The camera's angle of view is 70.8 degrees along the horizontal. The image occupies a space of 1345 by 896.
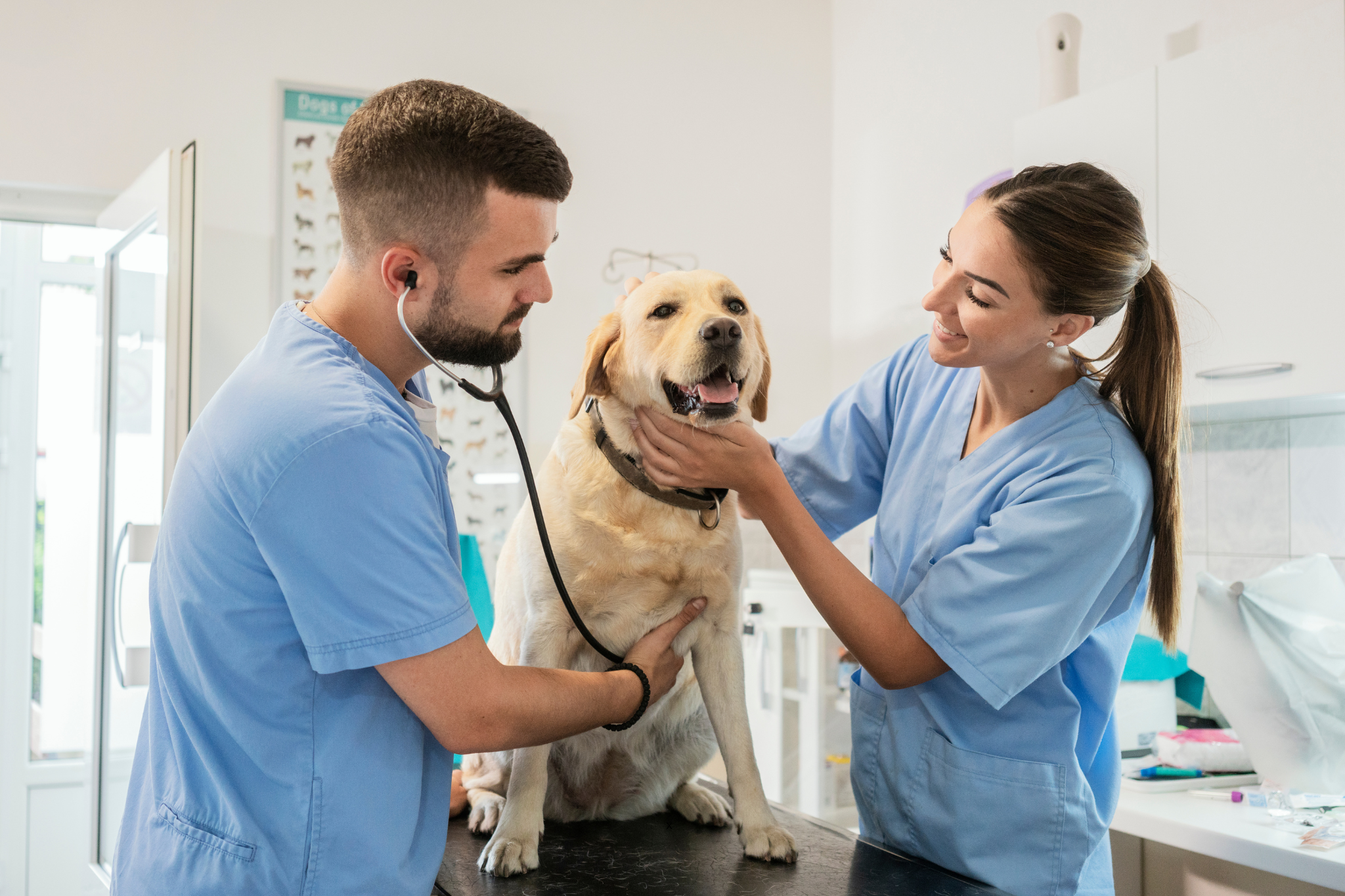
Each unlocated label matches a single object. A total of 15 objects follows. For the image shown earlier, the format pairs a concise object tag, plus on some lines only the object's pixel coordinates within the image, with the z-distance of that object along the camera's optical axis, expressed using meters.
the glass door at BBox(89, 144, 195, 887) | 2.46
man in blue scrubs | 0.82
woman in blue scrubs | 1.12
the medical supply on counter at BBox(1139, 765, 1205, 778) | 1.93
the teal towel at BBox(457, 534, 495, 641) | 1.69
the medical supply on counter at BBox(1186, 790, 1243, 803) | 1.83
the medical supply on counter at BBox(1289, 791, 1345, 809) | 1.72
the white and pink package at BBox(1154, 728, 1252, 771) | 1.95
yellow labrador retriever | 1.27
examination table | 1.07
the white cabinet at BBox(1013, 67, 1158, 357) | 2.10
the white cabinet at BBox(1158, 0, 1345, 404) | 1.77
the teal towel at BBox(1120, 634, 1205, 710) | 2.00
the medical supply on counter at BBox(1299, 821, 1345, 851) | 1.53
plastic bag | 1.77
